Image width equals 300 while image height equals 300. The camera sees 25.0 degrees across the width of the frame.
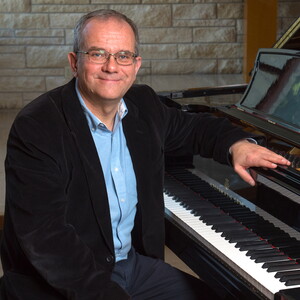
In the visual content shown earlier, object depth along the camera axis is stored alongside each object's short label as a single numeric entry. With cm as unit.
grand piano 178
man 179
